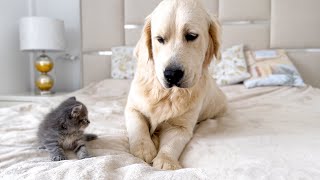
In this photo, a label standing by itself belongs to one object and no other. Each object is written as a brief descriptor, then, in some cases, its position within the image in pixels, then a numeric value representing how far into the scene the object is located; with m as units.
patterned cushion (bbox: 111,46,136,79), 2.81
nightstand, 2.68
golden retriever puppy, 1.06
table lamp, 2.85
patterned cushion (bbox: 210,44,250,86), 2.44
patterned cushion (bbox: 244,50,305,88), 2.31
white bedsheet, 0.69
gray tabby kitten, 0.91
